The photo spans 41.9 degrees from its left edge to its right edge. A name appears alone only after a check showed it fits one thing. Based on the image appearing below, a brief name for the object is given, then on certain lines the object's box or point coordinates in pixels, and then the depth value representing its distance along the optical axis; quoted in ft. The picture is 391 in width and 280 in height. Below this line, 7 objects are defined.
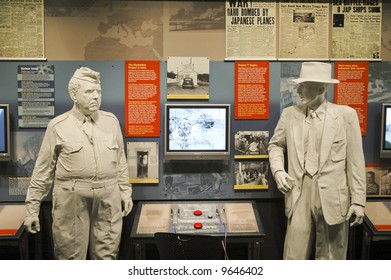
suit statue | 10.26
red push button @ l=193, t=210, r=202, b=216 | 10.98
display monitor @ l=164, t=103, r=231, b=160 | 11.48
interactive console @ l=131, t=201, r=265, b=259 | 10.23
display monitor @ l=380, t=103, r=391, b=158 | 11.41
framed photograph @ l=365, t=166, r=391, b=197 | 11.85
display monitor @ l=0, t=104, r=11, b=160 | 10.91
